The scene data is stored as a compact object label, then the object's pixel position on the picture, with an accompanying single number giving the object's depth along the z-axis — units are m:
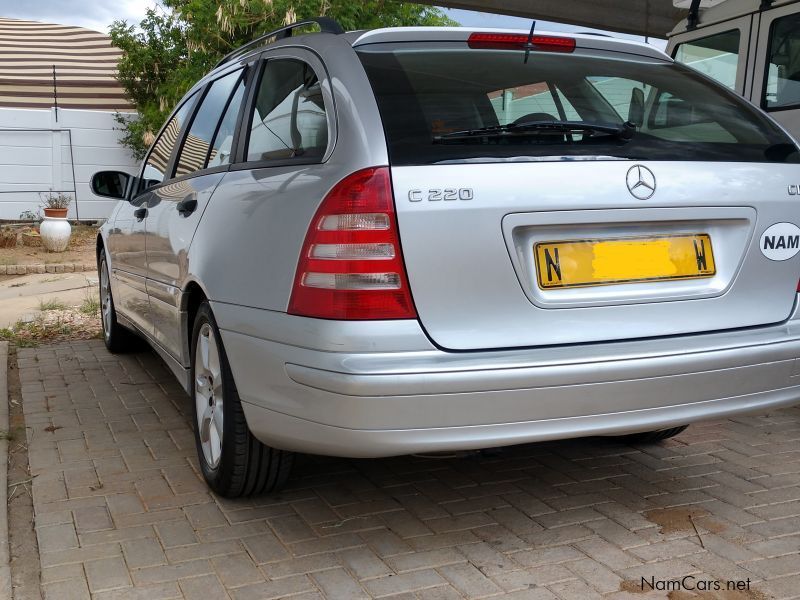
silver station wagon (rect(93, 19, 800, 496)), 2.46
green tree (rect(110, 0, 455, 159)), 15.02
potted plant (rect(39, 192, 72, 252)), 12.99
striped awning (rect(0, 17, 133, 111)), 17.98
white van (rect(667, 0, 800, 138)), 5.53
